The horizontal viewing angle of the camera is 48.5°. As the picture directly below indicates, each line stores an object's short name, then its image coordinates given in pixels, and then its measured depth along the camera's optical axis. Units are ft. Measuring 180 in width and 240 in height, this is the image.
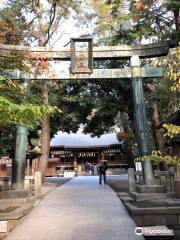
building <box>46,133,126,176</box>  93.00
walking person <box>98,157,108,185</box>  46.56
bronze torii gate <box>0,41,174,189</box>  30.91
